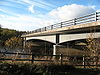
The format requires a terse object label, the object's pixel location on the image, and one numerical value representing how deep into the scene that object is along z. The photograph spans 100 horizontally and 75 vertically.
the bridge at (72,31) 10.58
